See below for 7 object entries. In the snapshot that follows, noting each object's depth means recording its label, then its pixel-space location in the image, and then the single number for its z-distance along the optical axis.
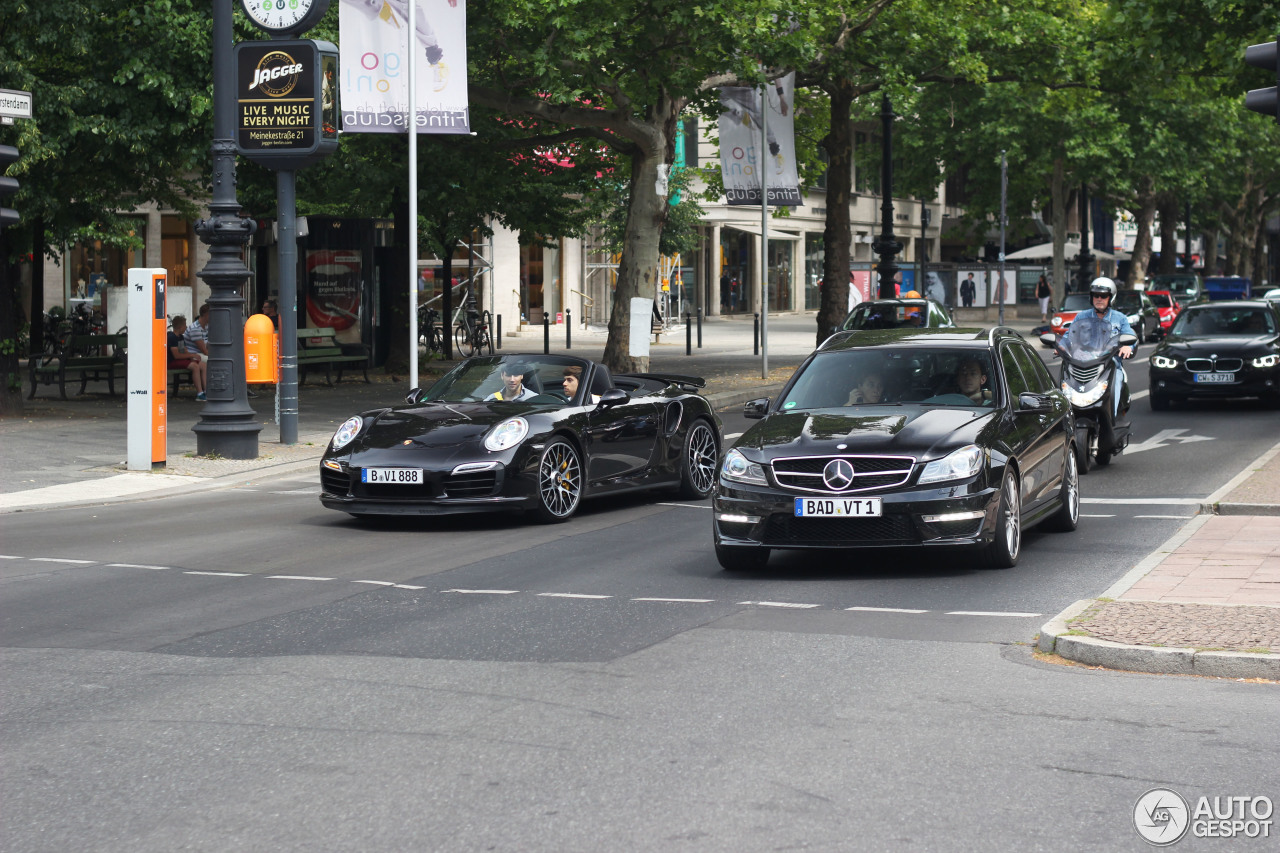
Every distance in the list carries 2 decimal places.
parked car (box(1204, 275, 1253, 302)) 55.08
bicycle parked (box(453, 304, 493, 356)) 38.31
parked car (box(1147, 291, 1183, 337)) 48.69
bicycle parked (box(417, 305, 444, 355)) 37.06
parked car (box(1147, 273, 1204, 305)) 57.66
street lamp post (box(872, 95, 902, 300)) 35.19
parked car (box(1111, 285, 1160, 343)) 45.38
